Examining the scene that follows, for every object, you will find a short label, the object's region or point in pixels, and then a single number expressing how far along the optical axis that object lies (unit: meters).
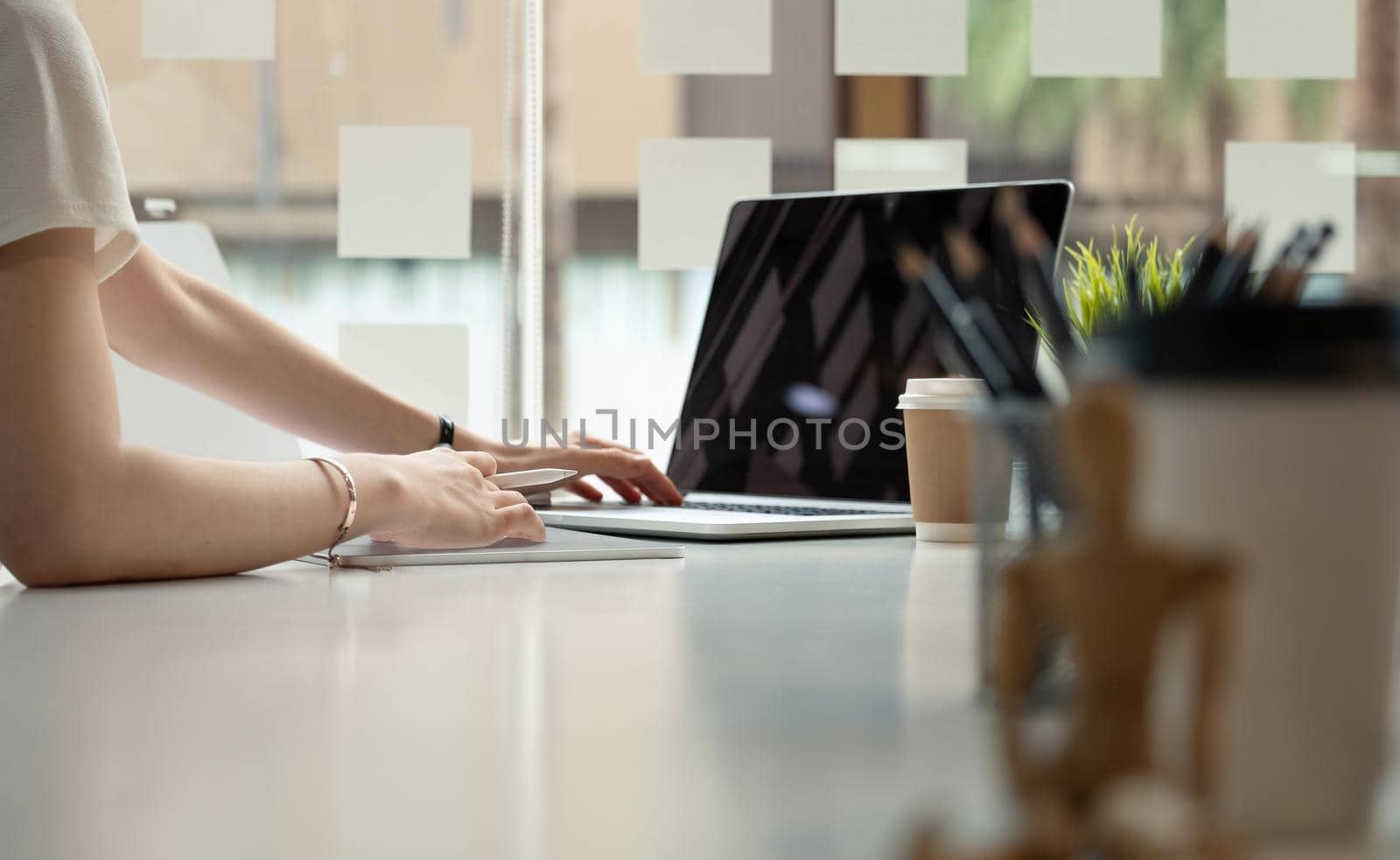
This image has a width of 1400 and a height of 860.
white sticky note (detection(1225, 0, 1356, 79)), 2.21
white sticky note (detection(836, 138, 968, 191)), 2.19
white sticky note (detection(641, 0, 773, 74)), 2.18
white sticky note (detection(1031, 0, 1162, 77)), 2.19
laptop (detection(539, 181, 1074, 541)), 1.36
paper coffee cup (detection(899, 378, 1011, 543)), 1.01
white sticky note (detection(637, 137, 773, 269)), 2.19
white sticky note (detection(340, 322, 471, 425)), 2.21
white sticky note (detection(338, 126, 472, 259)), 2.21
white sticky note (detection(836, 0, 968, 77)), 2.18
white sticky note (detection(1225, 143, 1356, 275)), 2.21
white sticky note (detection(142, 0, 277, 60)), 2.18
